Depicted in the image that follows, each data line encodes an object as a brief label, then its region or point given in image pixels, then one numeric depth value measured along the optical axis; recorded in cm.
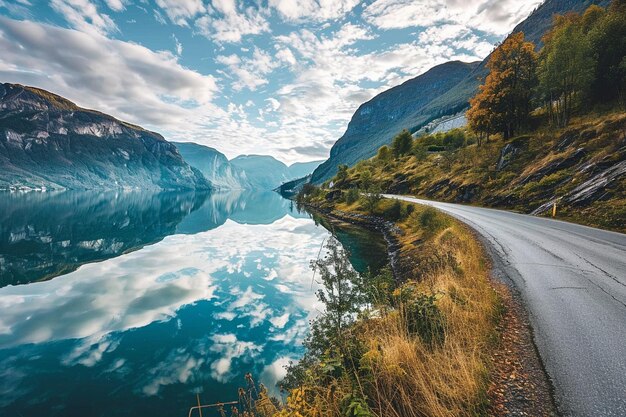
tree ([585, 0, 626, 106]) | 3788
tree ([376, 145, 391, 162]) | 10949
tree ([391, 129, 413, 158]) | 10250
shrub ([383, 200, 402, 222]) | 4469
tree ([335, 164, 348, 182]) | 10808
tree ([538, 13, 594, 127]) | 3794
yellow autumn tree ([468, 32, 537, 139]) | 4547
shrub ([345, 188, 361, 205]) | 6931
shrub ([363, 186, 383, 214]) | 5441
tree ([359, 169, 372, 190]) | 6790
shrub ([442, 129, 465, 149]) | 7939
